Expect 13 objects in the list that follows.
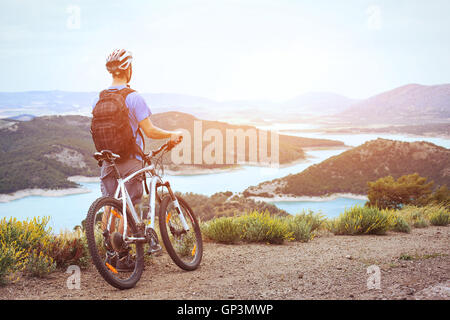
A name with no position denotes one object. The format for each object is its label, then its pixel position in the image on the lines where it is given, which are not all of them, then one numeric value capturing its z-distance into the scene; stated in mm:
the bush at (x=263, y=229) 5727
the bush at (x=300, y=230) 6199
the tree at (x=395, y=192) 26422
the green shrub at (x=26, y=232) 4113
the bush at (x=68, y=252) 4113
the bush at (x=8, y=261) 3498
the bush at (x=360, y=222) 6949
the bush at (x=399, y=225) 7414
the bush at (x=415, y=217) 8211
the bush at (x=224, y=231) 5559
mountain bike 3264
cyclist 3482
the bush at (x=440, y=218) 8539
